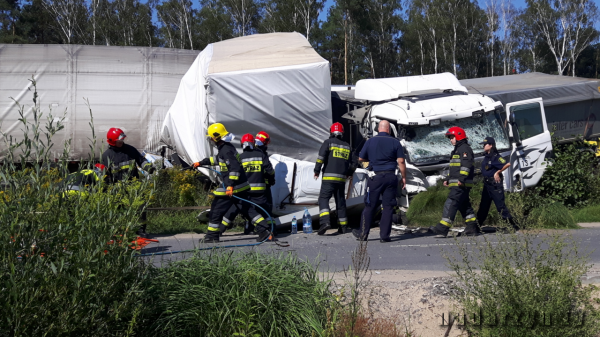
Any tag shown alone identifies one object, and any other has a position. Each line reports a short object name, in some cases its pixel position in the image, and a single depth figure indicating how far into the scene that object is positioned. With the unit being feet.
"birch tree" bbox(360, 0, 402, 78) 134.31
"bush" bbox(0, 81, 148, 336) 10.06
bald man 25.17
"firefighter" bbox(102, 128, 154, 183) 25.58
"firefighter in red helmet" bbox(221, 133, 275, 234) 25.90
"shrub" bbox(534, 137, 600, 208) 32.94
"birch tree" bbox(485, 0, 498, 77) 139.33
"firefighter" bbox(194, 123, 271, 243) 25.07
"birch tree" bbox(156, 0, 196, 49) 131.54
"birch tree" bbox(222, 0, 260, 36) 130.41
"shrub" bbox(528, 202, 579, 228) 28.60
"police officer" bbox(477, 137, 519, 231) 26.91
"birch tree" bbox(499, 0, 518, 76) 142.41
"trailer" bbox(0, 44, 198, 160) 37.70
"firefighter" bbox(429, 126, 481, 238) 25.99
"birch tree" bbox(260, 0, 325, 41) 123.40
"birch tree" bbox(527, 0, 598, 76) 134.10
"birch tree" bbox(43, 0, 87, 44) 124.36
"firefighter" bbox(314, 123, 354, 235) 27.50
